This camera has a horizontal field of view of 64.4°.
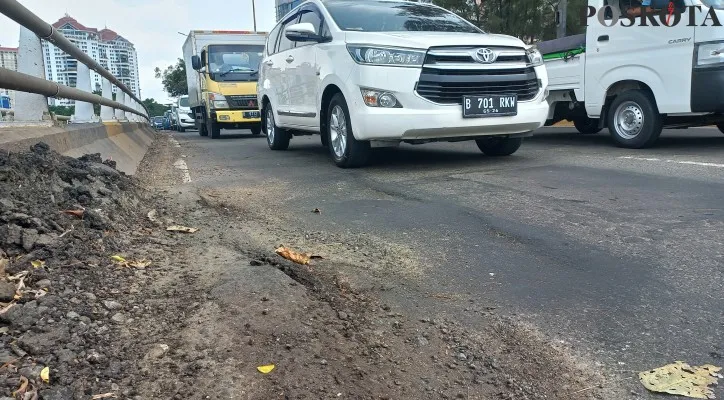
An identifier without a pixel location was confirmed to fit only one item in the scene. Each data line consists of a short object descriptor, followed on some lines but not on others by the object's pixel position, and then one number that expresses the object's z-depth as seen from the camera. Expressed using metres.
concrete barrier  3.64
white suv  5.41
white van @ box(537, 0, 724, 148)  6.27
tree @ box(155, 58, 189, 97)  74.50
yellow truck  14.42
